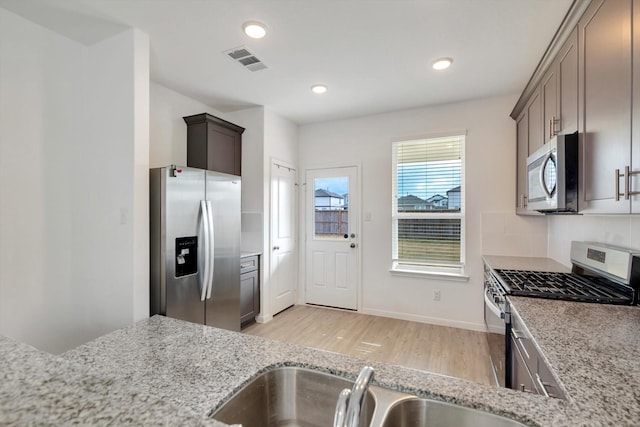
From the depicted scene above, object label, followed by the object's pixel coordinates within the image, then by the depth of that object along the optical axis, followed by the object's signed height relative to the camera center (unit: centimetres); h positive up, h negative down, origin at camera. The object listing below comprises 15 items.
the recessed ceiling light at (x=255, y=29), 207 +133
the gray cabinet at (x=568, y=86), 166 +77
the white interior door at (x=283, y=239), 387 -38
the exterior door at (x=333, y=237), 408 -37
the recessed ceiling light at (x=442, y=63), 258 +134
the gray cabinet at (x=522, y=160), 279 +54
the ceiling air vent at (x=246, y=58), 243 +134
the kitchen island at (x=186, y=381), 46 -53
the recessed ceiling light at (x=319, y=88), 310 +134
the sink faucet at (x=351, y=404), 60 -41
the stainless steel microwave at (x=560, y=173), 161 +23
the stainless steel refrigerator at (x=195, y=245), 227 -29
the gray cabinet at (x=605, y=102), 120 +51
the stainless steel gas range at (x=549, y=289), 155 -48
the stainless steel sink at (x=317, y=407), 82 -60
